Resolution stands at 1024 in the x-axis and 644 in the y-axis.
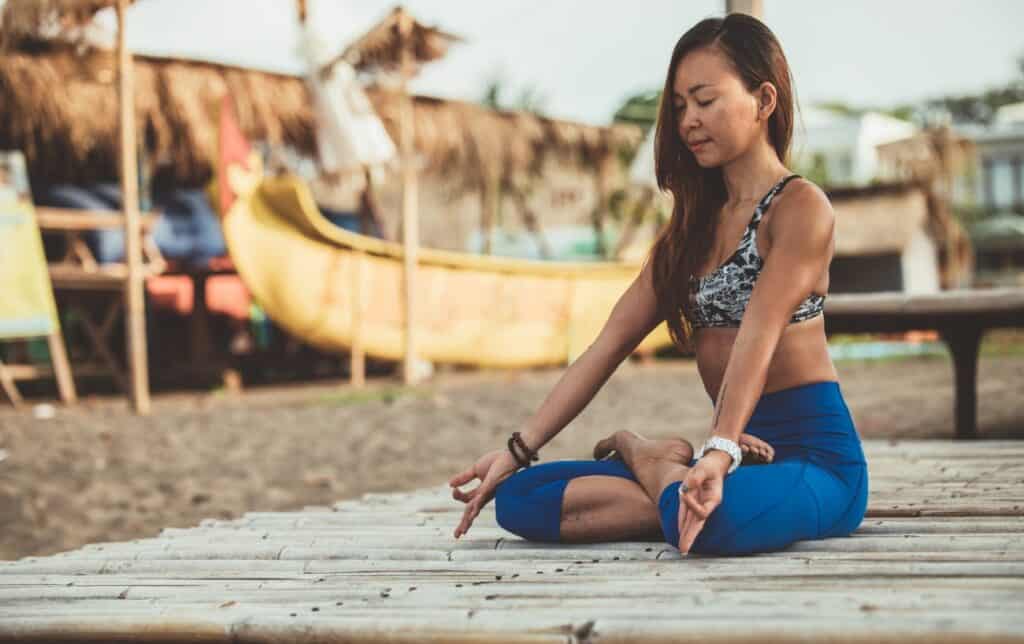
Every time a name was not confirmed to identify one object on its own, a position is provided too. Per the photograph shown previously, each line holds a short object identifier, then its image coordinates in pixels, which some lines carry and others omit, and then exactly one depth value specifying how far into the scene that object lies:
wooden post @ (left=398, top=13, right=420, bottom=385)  10.09
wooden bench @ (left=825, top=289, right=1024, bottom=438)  4.87
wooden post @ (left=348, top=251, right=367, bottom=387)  10.55
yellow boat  9.81
